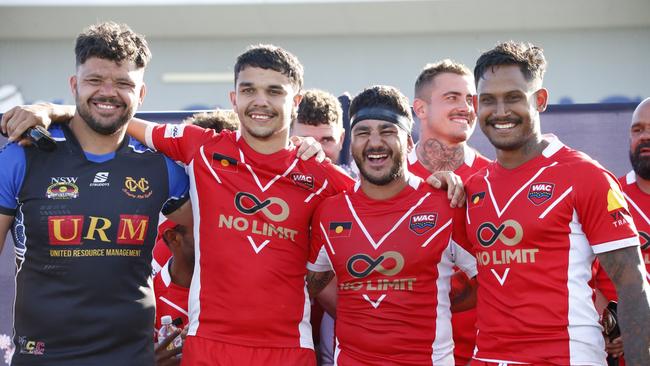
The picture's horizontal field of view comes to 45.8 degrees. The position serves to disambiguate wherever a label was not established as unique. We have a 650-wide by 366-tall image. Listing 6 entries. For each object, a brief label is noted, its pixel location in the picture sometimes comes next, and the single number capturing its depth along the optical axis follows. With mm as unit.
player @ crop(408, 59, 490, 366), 4828
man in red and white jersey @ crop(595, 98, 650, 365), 3986
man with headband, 3723
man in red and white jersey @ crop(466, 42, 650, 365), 3250
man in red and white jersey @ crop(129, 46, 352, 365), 3773
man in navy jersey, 3514
